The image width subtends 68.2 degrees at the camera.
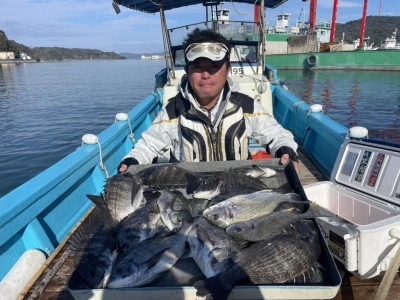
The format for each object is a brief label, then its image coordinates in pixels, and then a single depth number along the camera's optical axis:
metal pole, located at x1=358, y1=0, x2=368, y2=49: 32.16
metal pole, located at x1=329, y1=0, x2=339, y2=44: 32.25
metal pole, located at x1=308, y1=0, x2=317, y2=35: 32.03
